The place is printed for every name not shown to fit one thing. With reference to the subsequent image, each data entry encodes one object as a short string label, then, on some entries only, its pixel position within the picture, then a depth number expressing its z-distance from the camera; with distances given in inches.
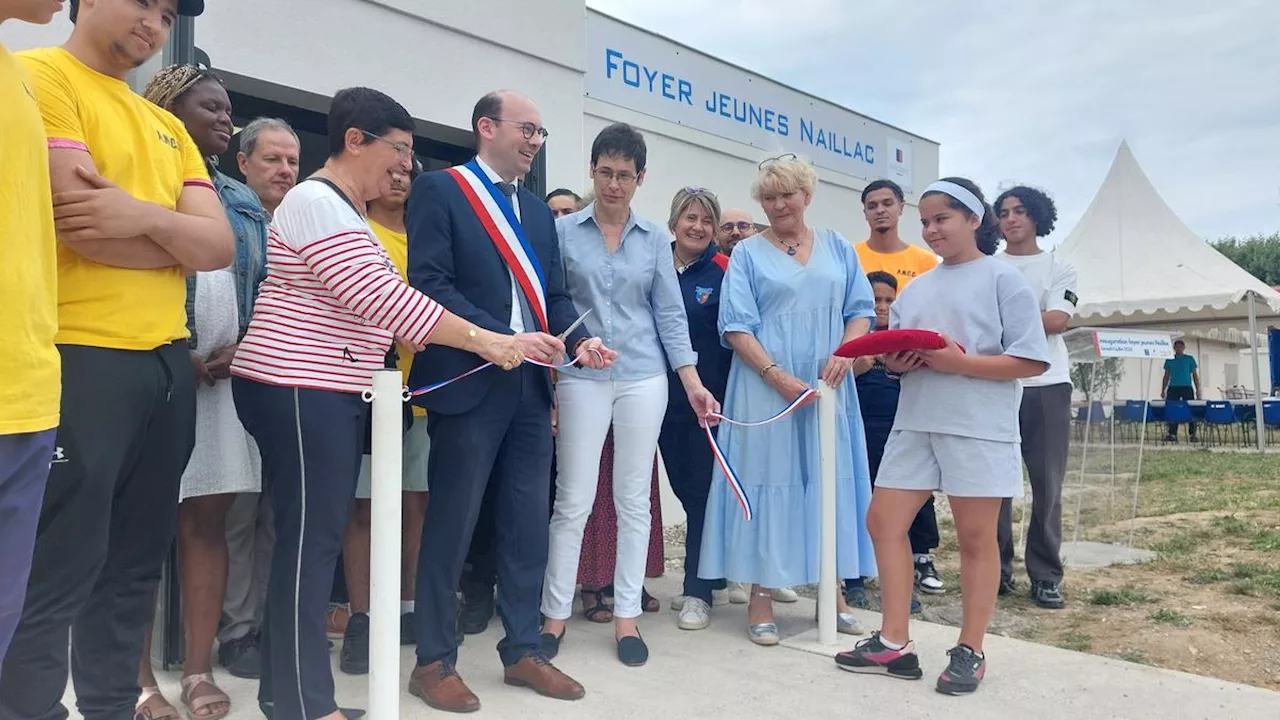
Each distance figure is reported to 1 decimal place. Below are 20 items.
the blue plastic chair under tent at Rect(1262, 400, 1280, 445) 596.1
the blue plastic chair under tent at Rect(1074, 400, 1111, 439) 237.9
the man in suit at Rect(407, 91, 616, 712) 112.3
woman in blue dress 149.3
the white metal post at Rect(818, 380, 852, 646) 142.0
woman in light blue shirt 136.5
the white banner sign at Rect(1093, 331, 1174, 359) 228.2
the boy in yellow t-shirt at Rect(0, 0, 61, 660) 56.4
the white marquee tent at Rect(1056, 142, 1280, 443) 546.0
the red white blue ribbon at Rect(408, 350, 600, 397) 108.0
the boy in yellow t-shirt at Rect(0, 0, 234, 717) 74.5
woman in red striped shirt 94.8
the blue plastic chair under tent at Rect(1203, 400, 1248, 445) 590.9
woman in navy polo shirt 163.2
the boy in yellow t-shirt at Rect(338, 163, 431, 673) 133.6
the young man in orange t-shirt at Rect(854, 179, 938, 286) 186.2
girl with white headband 122.3
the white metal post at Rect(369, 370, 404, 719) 92.9
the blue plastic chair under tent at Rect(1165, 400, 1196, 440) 597.3
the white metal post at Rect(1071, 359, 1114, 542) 240.8
